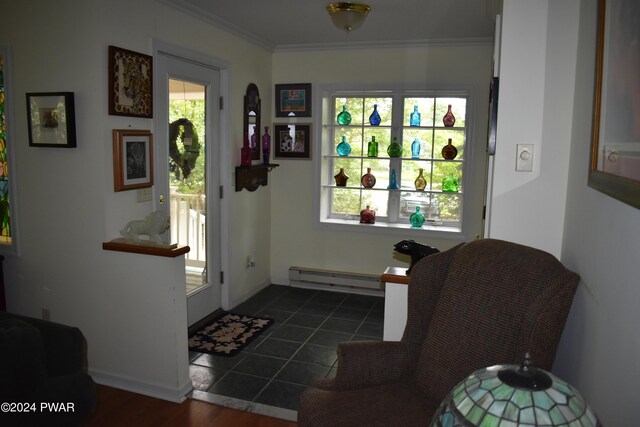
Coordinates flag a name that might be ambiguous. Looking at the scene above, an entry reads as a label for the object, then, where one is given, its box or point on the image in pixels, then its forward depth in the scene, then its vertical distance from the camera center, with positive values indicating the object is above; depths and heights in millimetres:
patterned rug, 3485 -1304
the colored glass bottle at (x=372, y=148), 4770 +146
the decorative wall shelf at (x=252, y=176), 4316 -131
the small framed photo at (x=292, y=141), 4887 +208
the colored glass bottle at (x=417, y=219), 4664 -520
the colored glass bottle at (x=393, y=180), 4738 -158
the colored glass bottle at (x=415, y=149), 4660 +139
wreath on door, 3514 +88
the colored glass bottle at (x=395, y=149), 4680 +136
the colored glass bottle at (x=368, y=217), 4820 -522
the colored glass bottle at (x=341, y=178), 4910 -153
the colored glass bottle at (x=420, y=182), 4641 -169
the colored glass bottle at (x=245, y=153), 4336 +72
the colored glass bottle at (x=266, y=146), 4743 +150
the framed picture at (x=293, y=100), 4836 +611
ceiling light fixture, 3211 +980
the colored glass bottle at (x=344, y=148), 4863 +145
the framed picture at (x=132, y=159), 2857 +4
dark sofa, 1405 -700
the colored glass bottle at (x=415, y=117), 4637 +437
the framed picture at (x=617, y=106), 1065 +151
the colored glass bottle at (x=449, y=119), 4523 +413
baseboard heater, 4828 -1158
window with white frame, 4613 +53
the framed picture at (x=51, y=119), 2832 +227
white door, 3352 -49
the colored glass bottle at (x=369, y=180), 4809 -163
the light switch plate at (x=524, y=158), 2096 +32
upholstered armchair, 1601 -611
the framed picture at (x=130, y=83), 2807 +453
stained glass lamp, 753 -371
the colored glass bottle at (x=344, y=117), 4828 +445
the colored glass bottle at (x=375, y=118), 4723 +431
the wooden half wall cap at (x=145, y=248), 2664 -485
